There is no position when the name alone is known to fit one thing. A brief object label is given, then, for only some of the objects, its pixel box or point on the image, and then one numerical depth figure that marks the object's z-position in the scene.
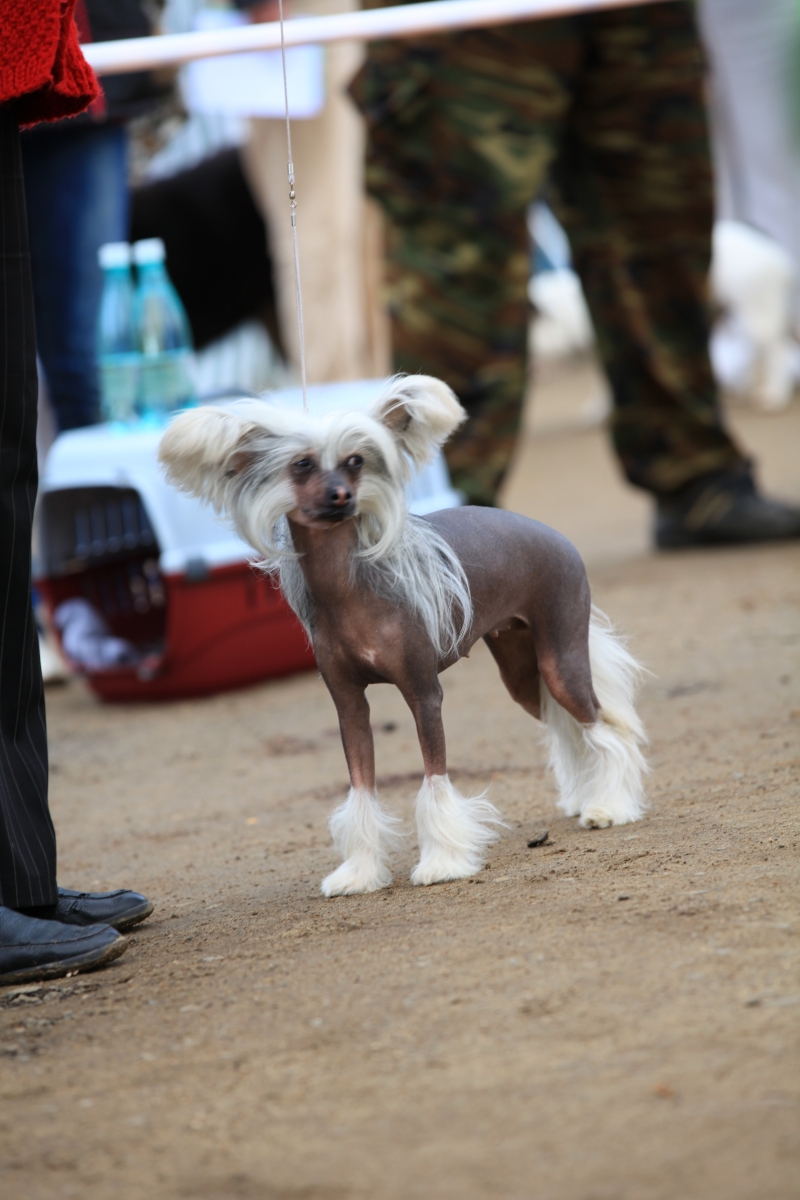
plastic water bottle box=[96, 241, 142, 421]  11.42
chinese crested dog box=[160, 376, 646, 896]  4.91
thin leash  5.15
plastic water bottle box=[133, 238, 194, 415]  11.35
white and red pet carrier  9.59
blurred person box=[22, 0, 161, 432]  10.64
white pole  9.55
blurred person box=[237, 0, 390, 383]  18.28
